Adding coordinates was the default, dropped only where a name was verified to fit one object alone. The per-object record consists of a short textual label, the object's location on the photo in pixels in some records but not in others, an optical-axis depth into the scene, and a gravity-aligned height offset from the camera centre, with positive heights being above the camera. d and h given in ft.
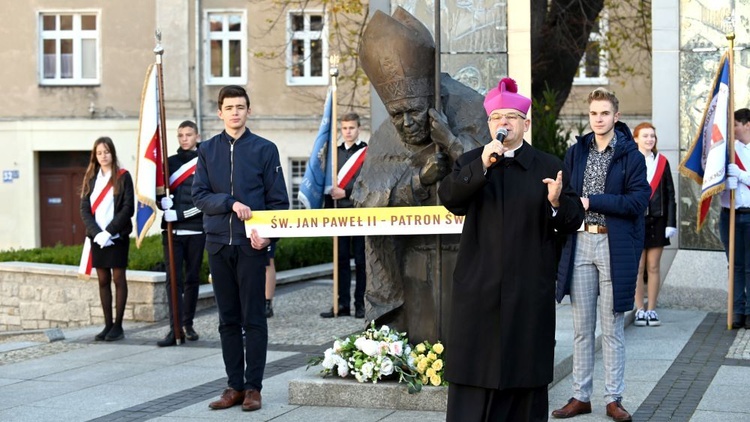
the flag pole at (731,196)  35.65 -0.58
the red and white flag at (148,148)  35.76 +0.85
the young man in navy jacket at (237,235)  25.88 -1.22
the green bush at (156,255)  47.50 -3.38
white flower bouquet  25.12 -3.76
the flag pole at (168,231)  35.55 -1.59
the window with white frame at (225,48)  102.63 +10.80
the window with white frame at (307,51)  97.35 +10.27
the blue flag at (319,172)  42.04 +0.17
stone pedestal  24.84 -4.49
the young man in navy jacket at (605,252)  23.94 -1.49
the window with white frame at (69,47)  104.99 +11.13
